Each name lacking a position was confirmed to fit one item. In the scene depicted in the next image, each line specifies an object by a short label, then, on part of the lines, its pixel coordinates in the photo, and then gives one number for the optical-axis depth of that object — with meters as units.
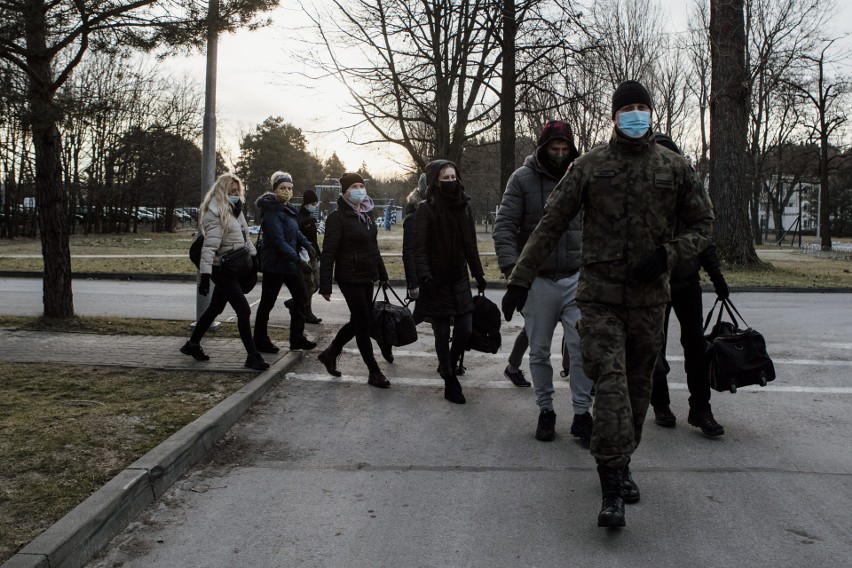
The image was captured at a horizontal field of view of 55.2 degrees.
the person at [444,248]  6.29
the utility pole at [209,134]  9.30
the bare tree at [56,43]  8.46
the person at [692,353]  5.23
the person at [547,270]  5.30
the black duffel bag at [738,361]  5.23
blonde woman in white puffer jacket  7.10
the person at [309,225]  10.59
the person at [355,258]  7.00
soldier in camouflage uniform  3.93
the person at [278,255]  8.12
